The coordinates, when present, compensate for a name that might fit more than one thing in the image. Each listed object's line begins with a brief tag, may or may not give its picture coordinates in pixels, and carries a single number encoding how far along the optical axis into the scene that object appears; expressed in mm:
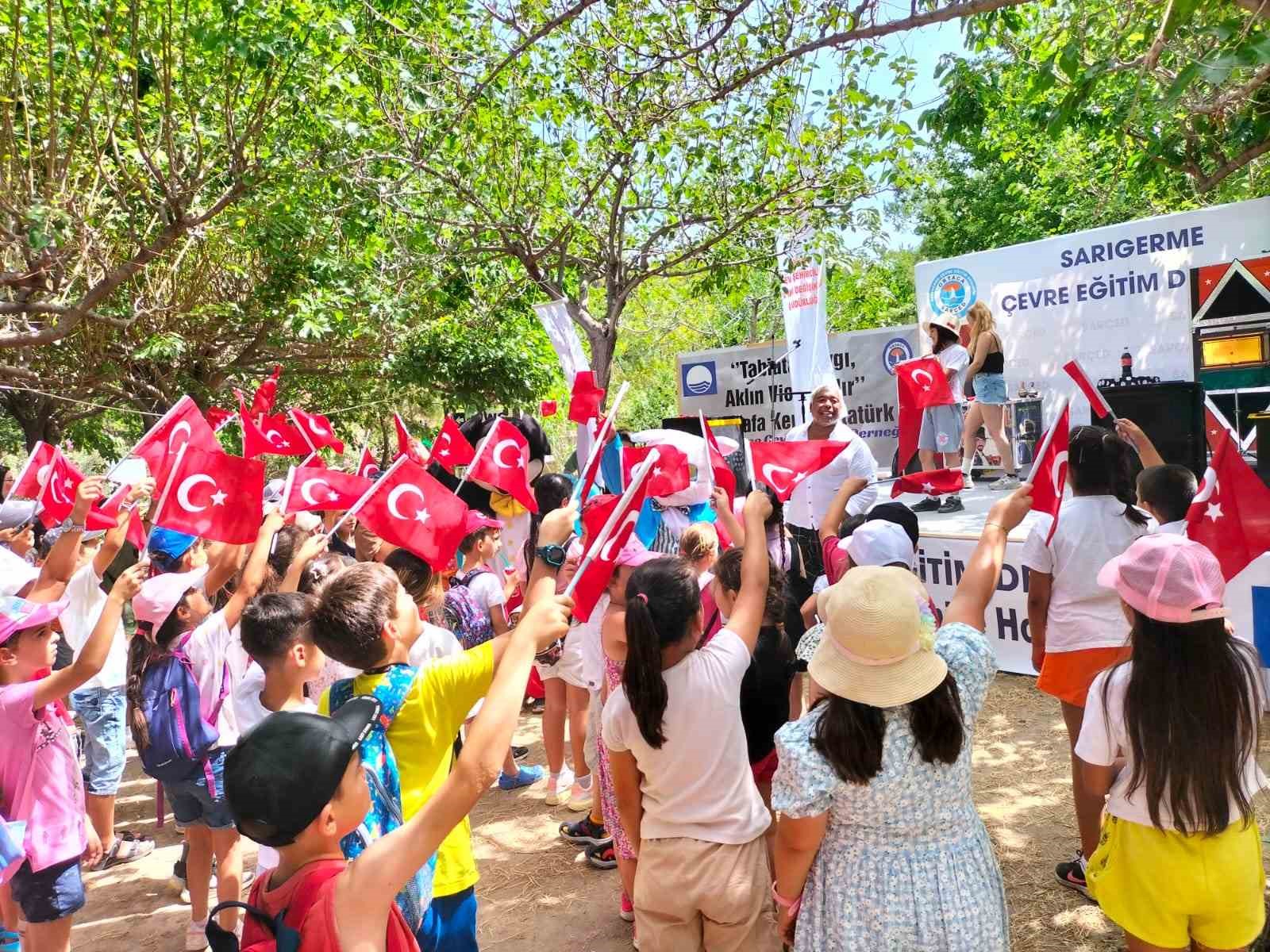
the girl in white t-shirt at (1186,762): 2506
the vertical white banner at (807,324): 10070
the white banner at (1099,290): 8508
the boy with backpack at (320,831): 1719
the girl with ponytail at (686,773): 2791
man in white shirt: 6344
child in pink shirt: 3131
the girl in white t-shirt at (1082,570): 3893
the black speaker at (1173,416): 6641
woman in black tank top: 8977
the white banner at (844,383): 10742
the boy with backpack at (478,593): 5016
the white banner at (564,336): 8938
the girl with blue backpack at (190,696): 3834
